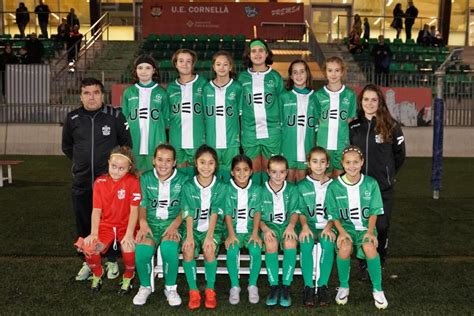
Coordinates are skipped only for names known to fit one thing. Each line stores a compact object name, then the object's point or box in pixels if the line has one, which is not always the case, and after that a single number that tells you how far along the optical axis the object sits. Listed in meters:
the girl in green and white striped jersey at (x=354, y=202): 4.67
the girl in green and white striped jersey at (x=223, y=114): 5.56
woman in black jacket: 5.06
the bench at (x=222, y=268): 4.70
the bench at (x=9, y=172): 9.78
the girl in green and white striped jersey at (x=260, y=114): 5.66
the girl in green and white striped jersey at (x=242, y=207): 4.73
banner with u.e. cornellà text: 21.23
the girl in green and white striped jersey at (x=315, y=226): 4.56
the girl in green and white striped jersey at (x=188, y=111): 5.62
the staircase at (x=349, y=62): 16.56
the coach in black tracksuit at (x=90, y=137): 5.09
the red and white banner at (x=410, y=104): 15.12
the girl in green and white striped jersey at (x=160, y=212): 4.53
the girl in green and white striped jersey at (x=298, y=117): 5.57
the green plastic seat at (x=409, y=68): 18.99
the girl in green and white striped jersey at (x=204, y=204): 4.69
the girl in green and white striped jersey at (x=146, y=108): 5.54
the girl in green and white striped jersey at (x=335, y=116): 5.55
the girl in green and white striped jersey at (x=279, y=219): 4.55
